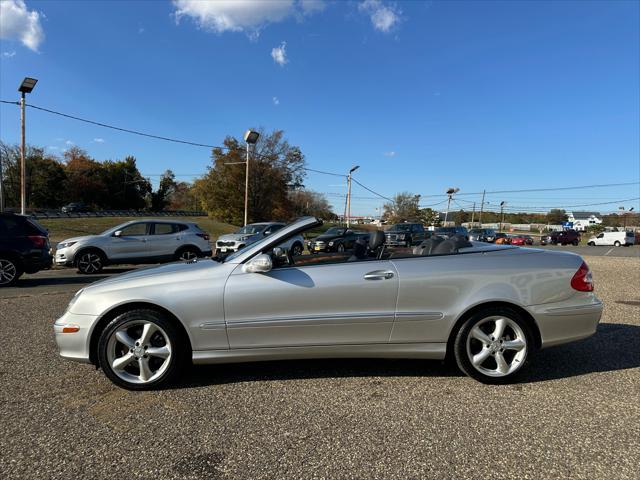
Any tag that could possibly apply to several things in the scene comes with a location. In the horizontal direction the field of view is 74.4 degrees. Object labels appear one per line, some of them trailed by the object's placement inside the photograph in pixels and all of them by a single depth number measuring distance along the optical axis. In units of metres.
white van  46.81
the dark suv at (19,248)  9.10
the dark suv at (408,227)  30.86
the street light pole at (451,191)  56.41
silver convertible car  3.33
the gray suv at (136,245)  11.52
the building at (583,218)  111.62
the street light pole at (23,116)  15.41
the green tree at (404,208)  95.69
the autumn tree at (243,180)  51.56
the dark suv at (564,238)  44.50
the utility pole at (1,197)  15.02
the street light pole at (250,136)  26.48
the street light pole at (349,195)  42.62
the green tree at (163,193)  89.56
